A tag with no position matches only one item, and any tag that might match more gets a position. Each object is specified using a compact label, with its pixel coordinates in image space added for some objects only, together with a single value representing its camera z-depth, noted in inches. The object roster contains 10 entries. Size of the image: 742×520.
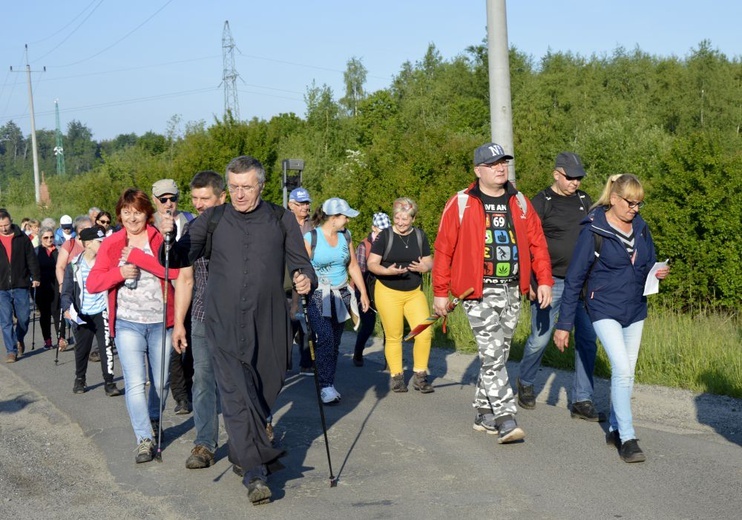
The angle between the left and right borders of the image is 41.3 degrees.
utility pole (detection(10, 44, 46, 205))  2468.0
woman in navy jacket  262.7
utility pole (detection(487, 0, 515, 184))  477.7
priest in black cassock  234.5
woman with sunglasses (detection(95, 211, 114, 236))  428.5
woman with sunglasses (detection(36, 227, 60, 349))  592.3
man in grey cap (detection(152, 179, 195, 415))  327.0
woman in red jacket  278.8
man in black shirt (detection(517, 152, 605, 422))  327.0
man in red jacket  282.2
